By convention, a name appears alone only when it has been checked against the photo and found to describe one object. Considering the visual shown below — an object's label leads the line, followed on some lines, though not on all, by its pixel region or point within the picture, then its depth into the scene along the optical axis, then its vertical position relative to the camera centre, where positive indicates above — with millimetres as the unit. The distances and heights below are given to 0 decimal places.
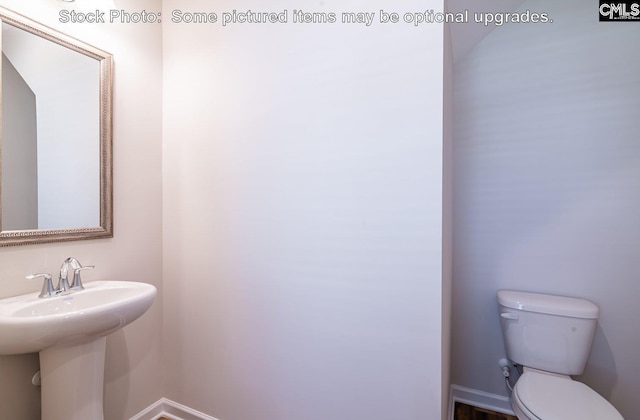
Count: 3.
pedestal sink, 866 -430
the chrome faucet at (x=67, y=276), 1153 -296
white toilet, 1172 -724
